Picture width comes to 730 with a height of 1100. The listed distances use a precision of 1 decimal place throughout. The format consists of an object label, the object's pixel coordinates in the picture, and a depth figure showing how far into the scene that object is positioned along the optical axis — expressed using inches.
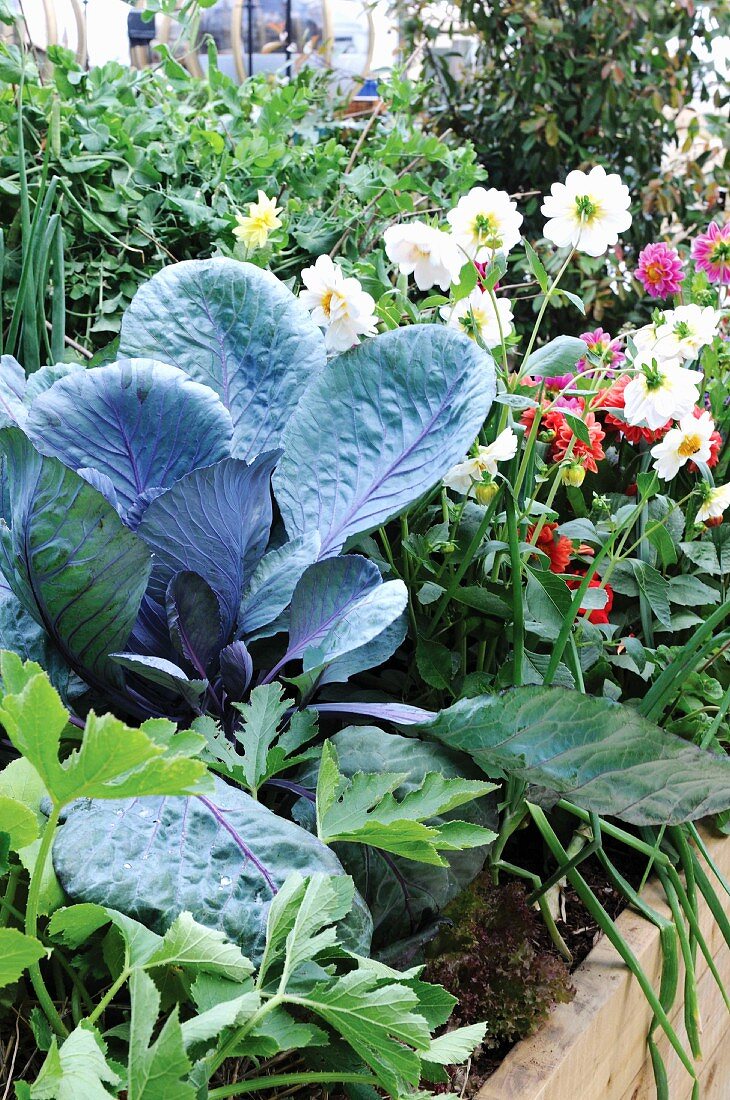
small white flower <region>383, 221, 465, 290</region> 31.7
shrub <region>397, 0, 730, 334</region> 116.1
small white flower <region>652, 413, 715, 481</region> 35.1
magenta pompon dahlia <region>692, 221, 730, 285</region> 49.4
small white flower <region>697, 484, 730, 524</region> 39.8
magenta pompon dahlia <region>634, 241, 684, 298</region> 50.9
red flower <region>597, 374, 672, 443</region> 40.4
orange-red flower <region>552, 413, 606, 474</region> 37.9
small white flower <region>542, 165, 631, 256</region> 33.9
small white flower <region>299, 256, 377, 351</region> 32.6
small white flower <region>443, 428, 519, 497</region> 32.2
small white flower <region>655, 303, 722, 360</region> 35.7
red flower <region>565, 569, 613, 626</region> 38.9
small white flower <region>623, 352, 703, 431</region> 32.5
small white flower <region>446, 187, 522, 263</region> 33.8
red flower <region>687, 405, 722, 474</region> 41.1
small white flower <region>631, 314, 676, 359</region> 36.0
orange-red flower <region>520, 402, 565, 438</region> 38.5
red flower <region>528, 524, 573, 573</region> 38.3
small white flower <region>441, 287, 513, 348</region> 35.2
